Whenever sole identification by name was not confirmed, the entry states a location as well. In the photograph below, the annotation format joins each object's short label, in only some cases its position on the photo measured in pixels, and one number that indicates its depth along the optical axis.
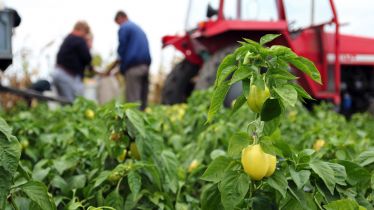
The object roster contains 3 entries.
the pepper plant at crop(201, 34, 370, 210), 1.51
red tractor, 6.57
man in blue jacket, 7.47
